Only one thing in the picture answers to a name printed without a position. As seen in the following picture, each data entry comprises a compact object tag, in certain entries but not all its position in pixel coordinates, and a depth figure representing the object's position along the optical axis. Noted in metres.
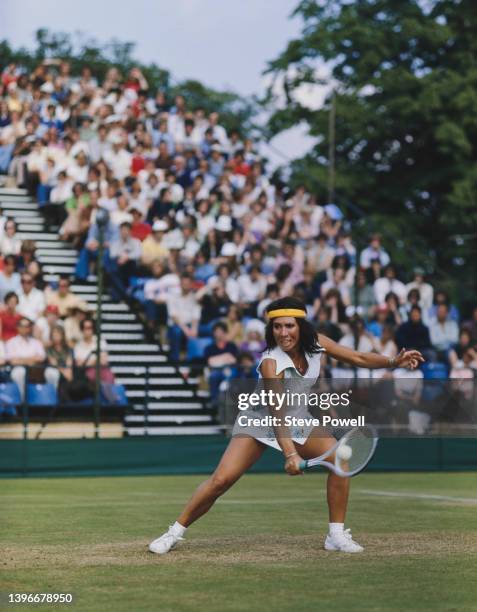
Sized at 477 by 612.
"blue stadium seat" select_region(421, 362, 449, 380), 22.14
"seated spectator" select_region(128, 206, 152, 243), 25.50
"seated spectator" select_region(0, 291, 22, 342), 21.83
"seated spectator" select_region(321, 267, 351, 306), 25.67
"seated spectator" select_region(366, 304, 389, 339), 24.49
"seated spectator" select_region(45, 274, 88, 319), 23.24
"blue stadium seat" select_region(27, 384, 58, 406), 20.70
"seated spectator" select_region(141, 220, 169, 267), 25.48
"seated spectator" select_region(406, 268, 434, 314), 26.16
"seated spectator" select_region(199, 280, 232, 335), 24.19
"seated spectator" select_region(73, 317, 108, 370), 21.73
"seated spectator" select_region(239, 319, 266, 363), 23.33
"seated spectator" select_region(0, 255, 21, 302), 22.77
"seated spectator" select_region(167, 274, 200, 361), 24.17
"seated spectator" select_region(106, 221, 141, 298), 25.28
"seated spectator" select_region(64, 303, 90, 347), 22.41
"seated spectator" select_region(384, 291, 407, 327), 24.97
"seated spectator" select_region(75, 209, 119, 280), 25.42
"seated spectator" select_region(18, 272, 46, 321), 22.56
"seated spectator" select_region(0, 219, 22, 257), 24.02
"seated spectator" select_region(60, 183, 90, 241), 25.94
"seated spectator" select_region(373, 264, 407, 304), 26.00
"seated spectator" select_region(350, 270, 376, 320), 25.34
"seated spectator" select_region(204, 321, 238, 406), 22.97
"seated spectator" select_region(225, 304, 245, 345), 23.80
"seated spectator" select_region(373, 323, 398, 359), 23.77
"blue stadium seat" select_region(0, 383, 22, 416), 20.55
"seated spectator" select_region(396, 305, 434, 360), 24.20
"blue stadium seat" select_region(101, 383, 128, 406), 21.36
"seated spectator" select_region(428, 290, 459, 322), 25.50
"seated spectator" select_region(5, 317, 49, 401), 21.55
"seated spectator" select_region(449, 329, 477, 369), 23.16
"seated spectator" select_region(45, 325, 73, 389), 21.09
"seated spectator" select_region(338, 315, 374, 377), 23.48
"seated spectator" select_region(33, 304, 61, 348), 21.88
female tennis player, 10.39
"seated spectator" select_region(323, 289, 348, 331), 24.73
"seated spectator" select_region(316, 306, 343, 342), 23.92
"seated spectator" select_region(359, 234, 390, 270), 27.23
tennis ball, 10.16
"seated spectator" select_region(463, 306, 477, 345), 24.28
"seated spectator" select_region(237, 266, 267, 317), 24.98
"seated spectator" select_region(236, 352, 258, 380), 21.88
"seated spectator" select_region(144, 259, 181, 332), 24.59
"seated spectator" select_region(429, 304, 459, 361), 24.91
